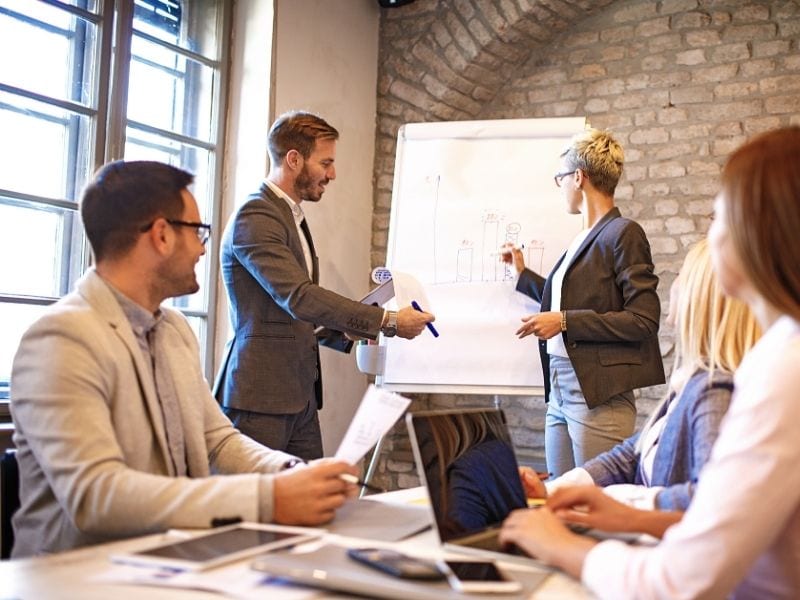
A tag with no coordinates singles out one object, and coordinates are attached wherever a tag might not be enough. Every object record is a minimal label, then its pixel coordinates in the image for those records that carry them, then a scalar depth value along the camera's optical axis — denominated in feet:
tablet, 3.82
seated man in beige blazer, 4.74
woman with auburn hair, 3.41
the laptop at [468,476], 4.50
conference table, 3.48
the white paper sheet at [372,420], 4.90
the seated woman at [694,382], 4.96
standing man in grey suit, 9.52
